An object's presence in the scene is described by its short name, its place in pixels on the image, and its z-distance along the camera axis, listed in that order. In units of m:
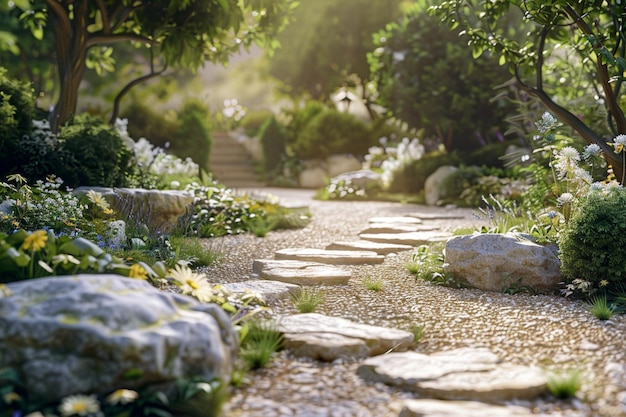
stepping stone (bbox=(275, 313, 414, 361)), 3.26
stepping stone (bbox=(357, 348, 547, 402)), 2.74
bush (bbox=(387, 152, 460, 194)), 12.35
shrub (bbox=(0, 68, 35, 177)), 6.80
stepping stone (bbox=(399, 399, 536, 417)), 2.49
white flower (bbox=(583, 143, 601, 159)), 4.94
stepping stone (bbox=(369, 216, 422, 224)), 8.59
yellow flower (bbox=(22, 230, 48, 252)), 3.04
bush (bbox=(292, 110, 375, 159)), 16.78
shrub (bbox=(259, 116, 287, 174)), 17.55
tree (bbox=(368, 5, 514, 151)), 12.54
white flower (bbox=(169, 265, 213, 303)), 3.31
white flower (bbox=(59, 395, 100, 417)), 2.17
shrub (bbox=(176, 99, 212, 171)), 15.14
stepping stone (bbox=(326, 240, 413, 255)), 6.51
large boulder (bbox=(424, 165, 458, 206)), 11.45
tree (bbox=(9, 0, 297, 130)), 7.83
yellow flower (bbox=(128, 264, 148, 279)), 3.22
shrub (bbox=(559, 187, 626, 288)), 4.30
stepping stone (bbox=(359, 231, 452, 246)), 6.88
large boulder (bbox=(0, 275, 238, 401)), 2.40
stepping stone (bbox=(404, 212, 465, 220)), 9.25
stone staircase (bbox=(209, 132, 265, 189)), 17.11
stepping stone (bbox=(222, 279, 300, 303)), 4.27
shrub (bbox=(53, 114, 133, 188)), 6.94
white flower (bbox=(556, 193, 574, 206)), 4.91
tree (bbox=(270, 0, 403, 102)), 21.33
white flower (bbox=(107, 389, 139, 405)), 2.31
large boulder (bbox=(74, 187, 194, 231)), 6.31
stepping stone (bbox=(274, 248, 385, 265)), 5.92
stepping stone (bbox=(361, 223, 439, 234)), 7.78
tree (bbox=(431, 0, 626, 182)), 5.25
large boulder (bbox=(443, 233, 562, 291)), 4.80
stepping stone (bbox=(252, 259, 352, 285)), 4.96
